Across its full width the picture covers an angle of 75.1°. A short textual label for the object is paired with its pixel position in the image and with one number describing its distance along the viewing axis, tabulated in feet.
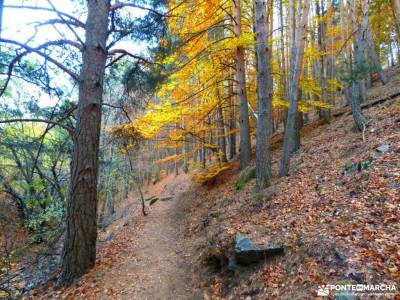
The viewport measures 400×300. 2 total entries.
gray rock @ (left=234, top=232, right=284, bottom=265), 13.98
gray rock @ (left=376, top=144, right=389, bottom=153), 19.46
